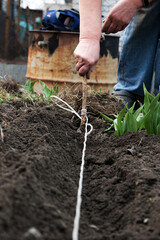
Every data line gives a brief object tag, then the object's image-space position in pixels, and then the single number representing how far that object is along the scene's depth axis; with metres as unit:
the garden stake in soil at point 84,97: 1.85
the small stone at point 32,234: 0.66
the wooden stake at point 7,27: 5.46
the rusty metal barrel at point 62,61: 3.43
